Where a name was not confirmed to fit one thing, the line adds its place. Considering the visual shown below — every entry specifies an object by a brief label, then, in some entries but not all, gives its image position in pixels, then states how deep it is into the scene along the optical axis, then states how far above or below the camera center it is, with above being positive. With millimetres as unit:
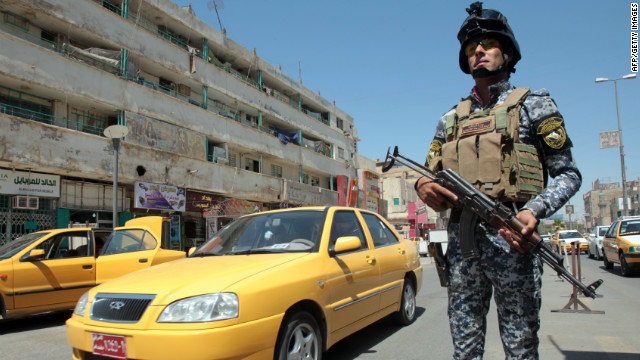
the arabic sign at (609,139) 27594 +4492
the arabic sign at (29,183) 13648 +1317
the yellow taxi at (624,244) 10930 -1007
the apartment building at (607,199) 73812 +1692
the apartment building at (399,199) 57328 +1988
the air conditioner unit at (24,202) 13711 +683
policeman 2207 +168
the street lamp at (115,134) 10367 +2242
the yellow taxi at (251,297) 2727 -584
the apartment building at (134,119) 14273 +4508
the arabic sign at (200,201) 20438 +861
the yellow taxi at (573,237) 22809 -1532
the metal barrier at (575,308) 6264 -1505
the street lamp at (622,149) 25797 +3829
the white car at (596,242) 17612 -1449
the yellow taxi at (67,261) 6340 -651
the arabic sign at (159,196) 17500 +997
